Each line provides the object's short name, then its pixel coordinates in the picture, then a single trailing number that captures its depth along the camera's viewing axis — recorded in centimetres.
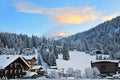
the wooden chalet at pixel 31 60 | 6112
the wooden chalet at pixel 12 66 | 3518
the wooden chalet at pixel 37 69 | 4946
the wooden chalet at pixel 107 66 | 5589
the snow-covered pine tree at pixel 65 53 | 7914
